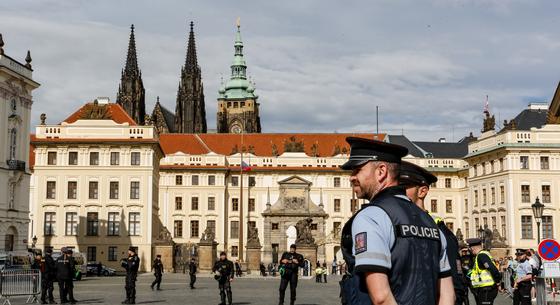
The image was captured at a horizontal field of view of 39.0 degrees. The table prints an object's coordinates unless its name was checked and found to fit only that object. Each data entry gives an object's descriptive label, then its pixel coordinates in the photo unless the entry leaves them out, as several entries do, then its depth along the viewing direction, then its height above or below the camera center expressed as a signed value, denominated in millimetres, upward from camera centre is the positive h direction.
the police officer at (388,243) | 3852 -2
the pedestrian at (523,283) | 15969 -833
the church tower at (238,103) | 124750 +22795
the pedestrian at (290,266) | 19359 -552
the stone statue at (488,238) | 54844 +268
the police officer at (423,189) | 5418 +394
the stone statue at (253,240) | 59219 +290
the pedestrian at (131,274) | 21844 -798
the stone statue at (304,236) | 55750 +523
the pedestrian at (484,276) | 12547 -550
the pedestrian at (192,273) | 32125 -1158
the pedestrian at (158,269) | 30422 -930
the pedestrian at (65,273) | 20781 -735
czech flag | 69112 +6759
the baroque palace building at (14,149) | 44875 +5664
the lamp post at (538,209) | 26969 +1104
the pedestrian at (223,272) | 20359 -723
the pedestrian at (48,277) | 21562 -855
